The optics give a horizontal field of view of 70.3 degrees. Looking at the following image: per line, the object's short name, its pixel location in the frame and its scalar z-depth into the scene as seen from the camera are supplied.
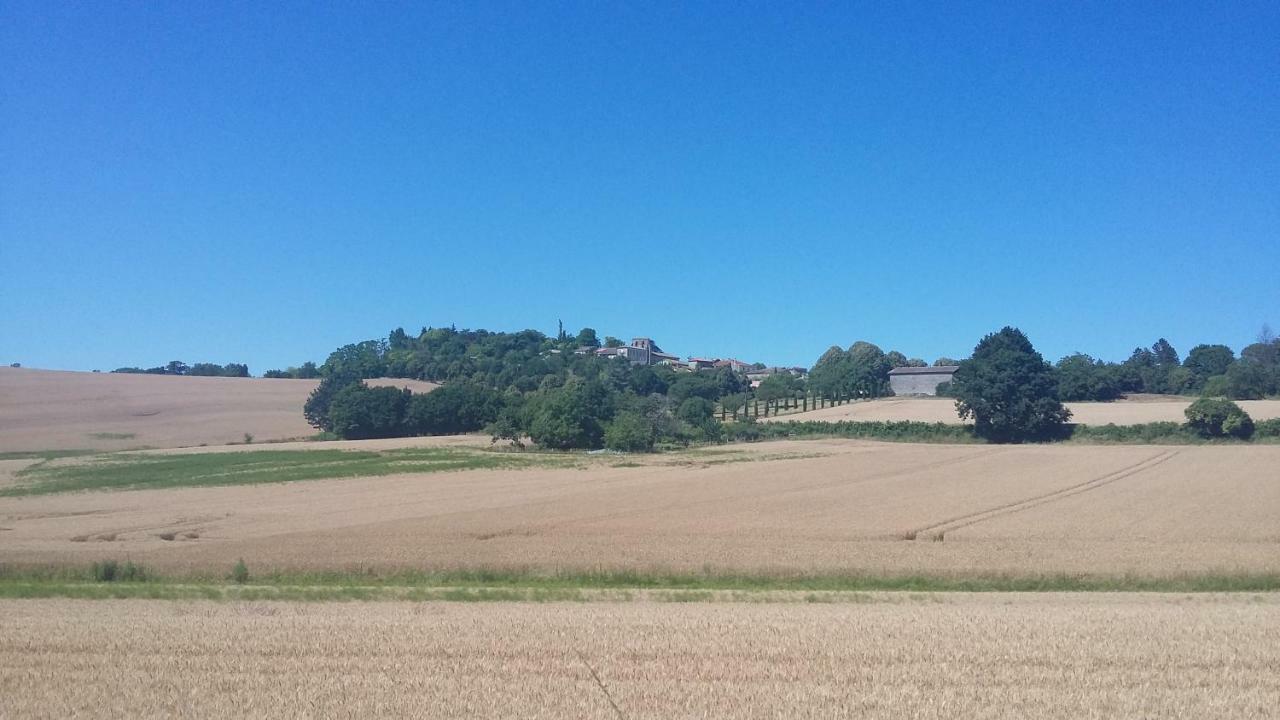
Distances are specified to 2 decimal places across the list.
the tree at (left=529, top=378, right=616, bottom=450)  75.81
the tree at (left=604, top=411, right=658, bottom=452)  75.44
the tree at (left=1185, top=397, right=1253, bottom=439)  69.75
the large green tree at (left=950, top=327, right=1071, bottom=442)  77.19
